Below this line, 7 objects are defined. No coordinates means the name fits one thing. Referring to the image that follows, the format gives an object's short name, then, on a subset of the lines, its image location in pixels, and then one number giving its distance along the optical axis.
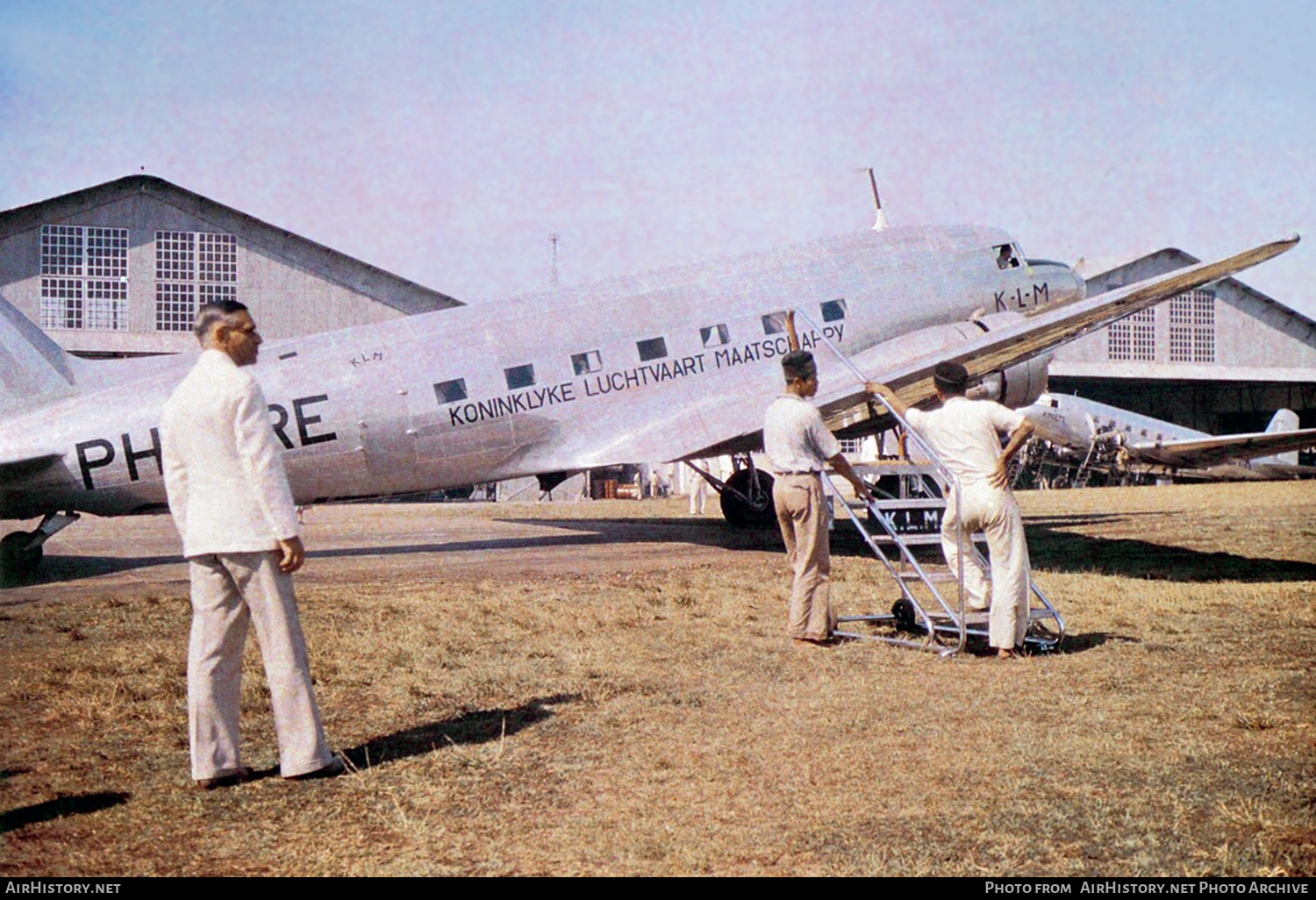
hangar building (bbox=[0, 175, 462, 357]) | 36.69
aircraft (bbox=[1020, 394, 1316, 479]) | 39.53
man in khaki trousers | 8.76
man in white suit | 5.22
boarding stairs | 8.46
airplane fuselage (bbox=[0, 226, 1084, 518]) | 14.41
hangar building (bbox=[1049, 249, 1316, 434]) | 54.34
